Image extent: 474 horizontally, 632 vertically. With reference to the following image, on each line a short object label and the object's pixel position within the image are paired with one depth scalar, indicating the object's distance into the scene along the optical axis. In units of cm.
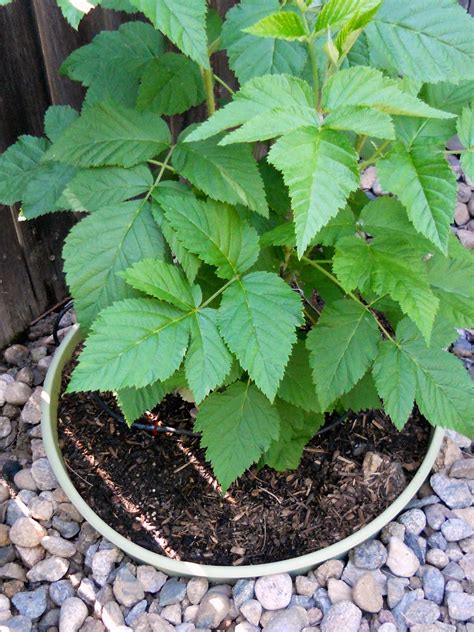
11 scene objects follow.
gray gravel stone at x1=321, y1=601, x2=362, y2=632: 167
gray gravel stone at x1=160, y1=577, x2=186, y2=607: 175
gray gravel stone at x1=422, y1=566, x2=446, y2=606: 177
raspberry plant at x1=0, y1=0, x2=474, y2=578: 104
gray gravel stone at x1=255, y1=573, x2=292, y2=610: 172
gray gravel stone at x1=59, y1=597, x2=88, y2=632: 171
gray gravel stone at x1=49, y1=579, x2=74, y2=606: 178
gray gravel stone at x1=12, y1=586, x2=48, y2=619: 175
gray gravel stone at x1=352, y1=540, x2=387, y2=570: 179
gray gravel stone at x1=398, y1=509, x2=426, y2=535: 189
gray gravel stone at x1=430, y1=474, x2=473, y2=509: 196
